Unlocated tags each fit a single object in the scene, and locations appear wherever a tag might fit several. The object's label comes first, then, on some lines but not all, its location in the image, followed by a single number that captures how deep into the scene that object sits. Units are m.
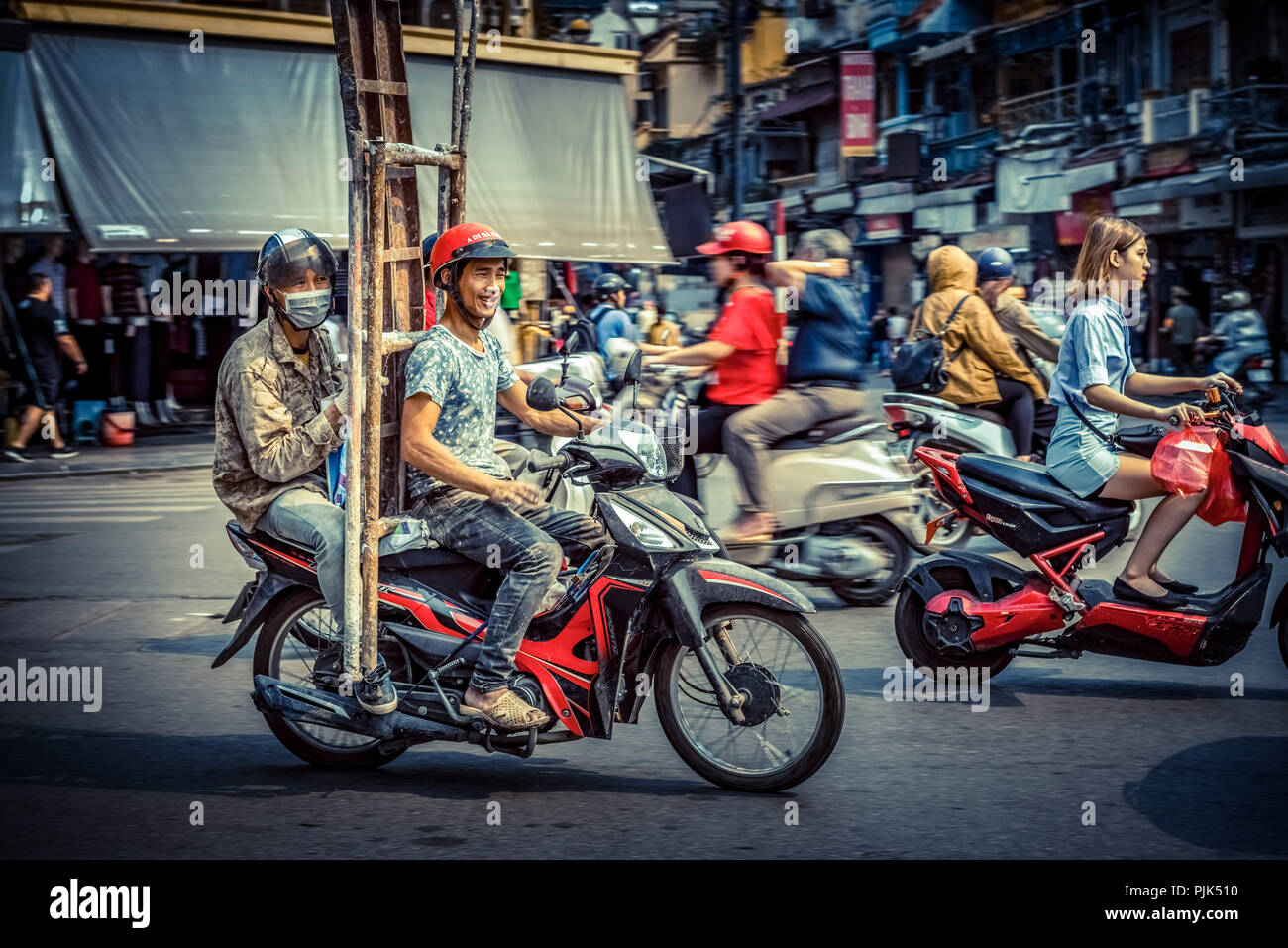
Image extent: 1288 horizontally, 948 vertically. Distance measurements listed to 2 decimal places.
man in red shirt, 7.48
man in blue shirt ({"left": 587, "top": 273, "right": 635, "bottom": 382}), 12.93
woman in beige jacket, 8.36
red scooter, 5.31
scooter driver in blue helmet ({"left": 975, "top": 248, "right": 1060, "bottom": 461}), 8.63
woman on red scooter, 5.45
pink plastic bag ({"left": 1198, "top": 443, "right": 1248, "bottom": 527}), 5.34
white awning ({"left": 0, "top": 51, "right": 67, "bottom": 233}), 16.16
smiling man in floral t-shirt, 4.40
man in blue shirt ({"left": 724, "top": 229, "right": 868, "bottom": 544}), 7.41
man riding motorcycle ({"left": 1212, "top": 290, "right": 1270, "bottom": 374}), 19.22
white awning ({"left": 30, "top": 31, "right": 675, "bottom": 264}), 17.02
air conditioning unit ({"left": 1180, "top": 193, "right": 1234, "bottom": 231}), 25.45
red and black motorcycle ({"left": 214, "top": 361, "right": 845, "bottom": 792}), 4.34
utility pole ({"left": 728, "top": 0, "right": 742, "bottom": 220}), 24.19
